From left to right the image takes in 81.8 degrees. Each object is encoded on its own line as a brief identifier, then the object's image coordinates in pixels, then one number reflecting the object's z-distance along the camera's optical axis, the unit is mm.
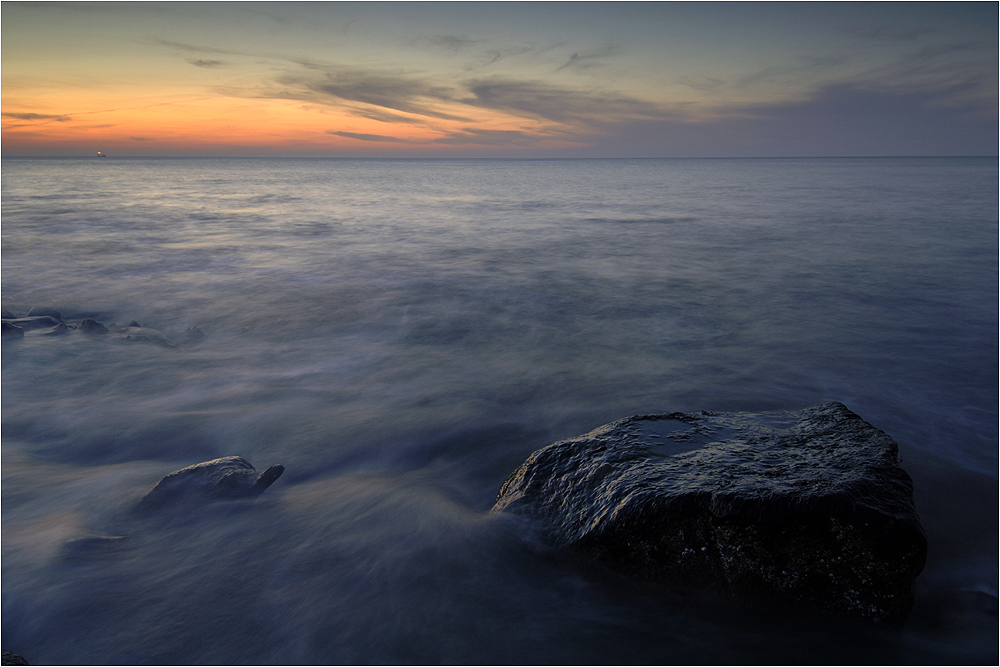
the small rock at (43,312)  8733
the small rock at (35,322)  7645
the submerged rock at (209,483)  3805
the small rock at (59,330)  7465
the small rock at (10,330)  7230
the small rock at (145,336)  7344
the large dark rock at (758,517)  2572
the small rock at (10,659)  2441
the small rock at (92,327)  7524
